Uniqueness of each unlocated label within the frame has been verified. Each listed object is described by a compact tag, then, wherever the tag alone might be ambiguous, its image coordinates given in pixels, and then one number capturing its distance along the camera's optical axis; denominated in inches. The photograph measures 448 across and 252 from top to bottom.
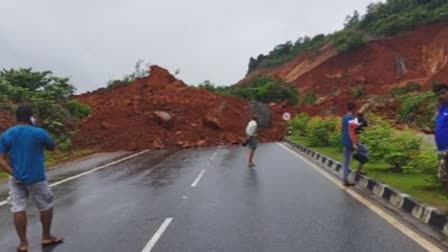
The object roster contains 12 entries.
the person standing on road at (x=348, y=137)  526.6
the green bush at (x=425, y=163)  483.5
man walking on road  796.9
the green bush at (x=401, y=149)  573.0
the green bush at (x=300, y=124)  1469.9
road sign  1823.3
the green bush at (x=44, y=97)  1257.4
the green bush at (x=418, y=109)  1574.2
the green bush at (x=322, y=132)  1096.2
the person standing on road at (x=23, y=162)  314.5
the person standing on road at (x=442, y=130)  328.2
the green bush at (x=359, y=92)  2586.1
